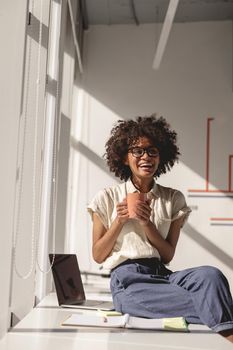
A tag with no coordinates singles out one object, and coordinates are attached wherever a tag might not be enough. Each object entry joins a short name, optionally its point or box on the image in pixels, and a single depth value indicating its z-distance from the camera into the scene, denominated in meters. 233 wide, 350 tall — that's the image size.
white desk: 1.34
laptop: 2.10
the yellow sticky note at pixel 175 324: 1.61
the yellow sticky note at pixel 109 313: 1.85
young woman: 1.62
